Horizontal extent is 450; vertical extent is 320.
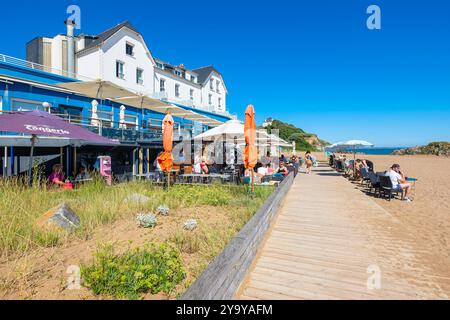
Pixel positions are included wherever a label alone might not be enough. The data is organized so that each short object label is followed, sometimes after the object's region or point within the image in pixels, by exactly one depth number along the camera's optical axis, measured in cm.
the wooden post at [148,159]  1560
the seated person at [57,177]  779
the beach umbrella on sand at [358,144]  1404
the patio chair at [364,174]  979
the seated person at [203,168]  1098
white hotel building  2044
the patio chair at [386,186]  829
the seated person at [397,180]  843
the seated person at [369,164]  1214
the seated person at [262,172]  1061
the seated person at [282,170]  1171
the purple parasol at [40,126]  594
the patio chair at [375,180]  893
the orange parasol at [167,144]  776
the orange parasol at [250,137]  698
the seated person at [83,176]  910
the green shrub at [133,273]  253
